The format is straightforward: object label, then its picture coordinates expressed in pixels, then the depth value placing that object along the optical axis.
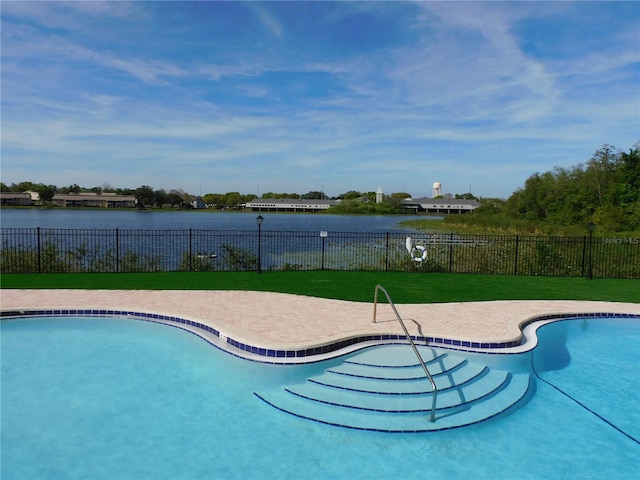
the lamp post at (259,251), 13.17
